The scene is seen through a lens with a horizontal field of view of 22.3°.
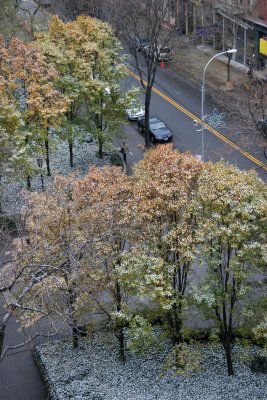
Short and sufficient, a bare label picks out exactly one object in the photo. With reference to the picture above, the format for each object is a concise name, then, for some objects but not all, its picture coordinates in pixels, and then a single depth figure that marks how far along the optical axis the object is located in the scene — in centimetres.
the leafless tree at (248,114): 3331
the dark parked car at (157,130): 4412
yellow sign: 5056
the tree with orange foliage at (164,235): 2241
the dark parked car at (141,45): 4280
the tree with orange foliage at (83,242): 2345
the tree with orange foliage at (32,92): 3425
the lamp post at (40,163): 3612
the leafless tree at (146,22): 4053
